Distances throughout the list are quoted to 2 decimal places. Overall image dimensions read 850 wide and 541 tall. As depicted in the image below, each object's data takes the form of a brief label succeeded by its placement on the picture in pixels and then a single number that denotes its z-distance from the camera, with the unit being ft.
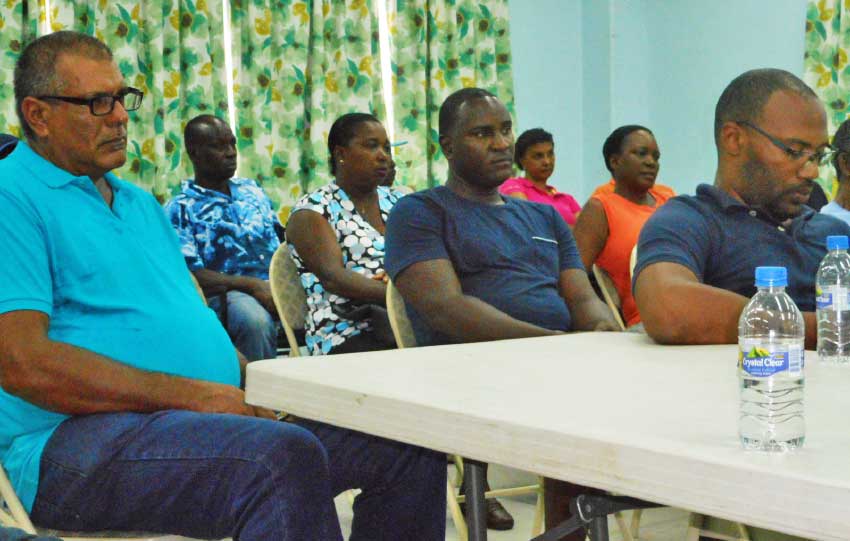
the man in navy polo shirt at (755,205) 7.09
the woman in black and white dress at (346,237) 12.20
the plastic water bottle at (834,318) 5.98
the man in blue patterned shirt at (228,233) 14.05
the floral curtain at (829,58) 20.24
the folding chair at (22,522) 5.56
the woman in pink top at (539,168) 19.04
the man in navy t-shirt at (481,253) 8.98
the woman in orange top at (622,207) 13.94
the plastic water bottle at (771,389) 3.53
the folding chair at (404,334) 9.02
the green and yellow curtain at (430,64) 20.54
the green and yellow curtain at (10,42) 16.47
